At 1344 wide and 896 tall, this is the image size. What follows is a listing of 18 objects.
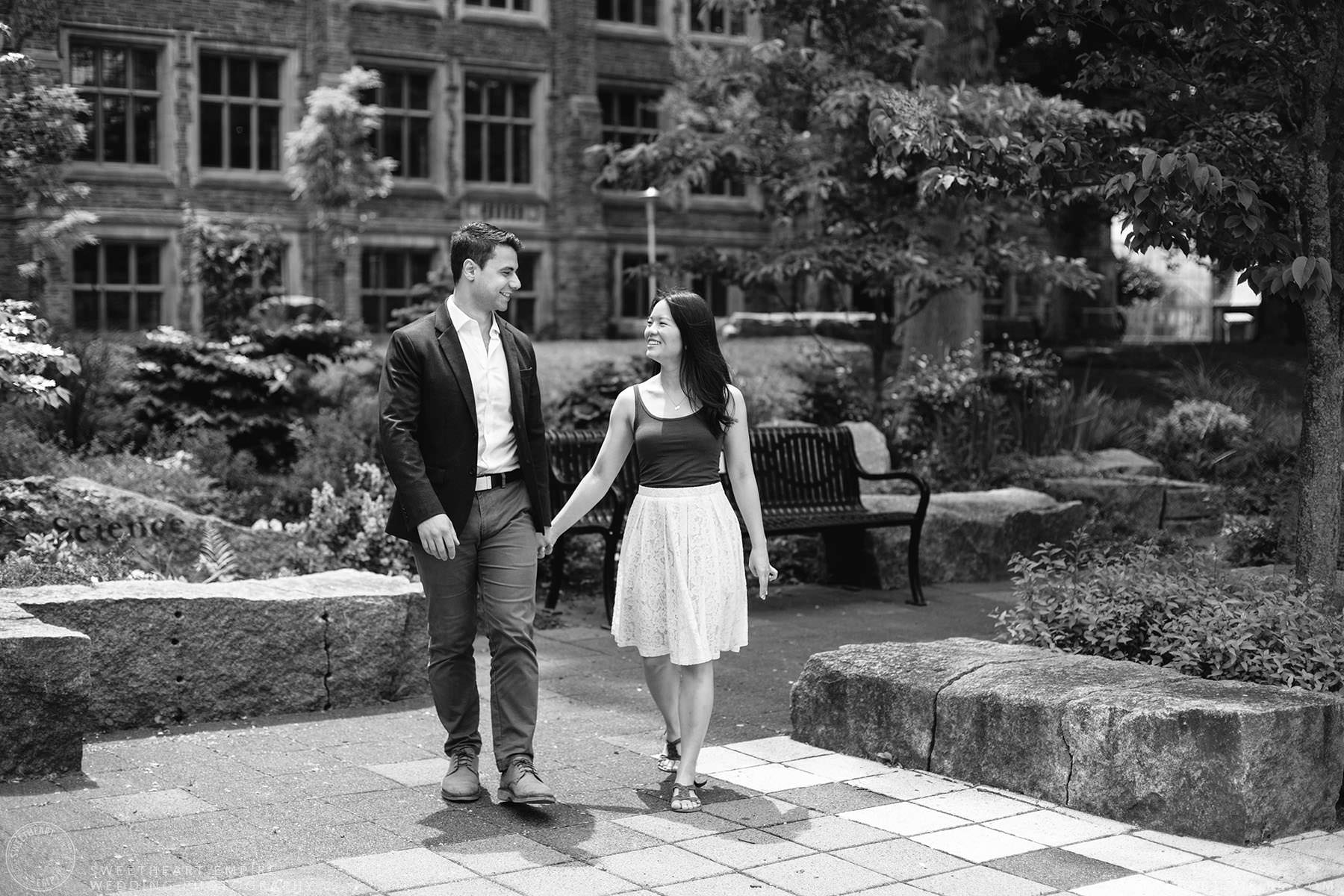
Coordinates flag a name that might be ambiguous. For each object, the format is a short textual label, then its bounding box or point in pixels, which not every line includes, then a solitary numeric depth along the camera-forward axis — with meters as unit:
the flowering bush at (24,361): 7.53
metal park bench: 9.83
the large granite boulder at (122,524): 8.55
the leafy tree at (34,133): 9.71
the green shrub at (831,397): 15.14
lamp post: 14.68
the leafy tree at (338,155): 25.17
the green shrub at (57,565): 7.02
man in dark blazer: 5.52
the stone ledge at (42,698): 5.61
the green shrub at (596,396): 13.32
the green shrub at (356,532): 9.50
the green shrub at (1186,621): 5.83
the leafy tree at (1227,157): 6.53
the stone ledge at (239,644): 6.50
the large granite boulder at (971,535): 10.84
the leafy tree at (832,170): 13.80
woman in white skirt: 5.66
